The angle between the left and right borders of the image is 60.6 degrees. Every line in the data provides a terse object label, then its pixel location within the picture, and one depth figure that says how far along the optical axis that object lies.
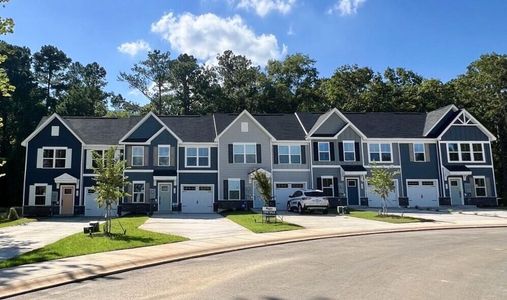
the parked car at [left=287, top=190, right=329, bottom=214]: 31.50
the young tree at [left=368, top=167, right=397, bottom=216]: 28.83
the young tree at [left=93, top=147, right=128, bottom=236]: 19.95
